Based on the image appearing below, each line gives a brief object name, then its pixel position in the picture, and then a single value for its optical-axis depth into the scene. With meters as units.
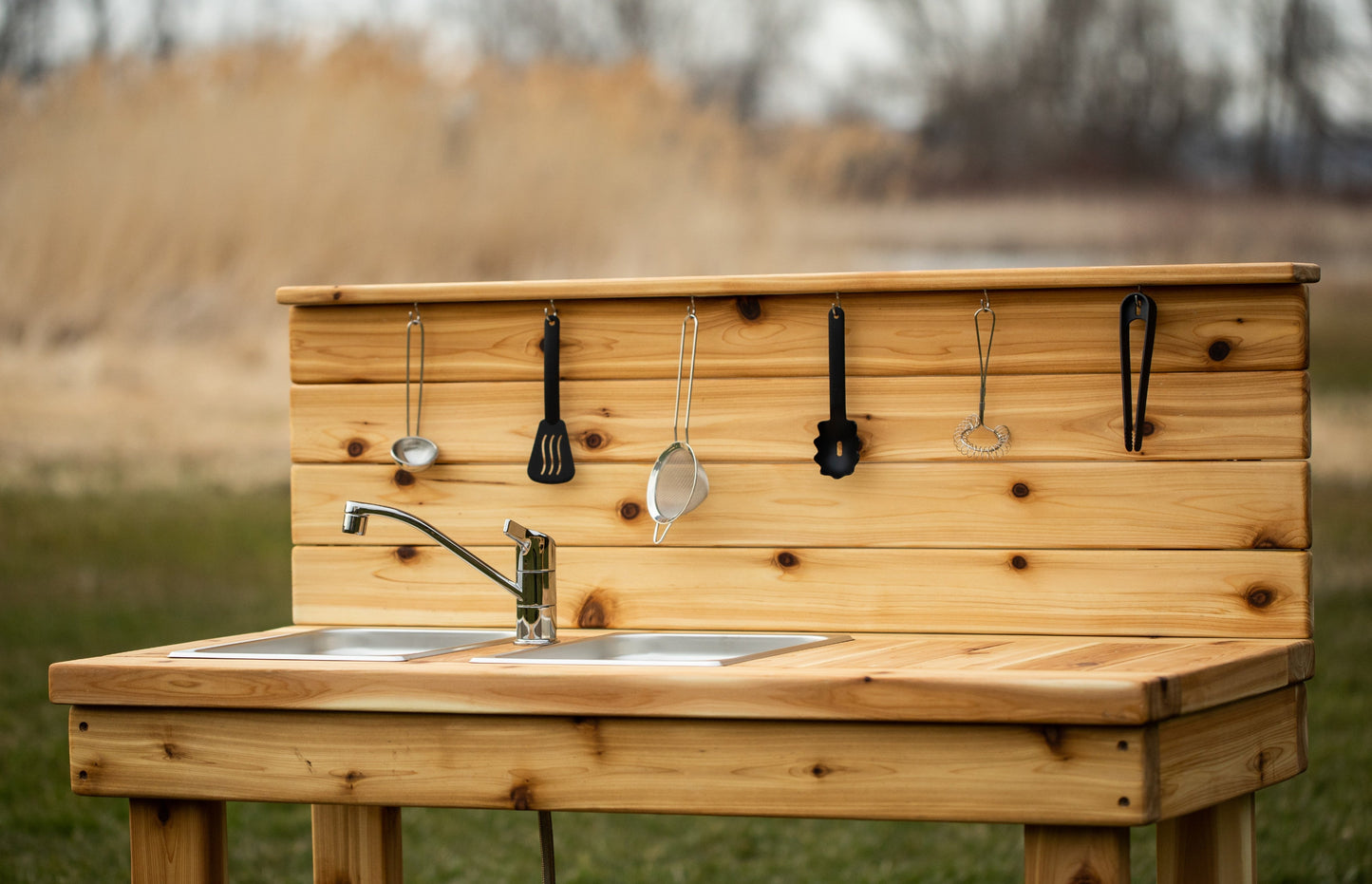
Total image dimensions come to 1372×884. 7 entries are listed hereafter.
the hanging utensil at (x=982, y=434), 4.41
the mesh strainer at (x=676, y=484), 4.45
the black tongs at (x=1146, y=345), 4.34
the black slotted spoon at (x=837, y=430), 4.42
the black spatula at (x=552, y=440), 4.50
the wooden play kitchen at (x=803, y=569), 4.10
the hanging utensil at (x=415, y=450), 4.55
